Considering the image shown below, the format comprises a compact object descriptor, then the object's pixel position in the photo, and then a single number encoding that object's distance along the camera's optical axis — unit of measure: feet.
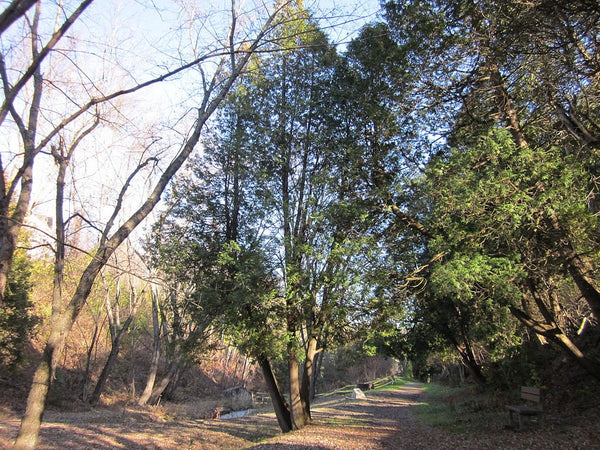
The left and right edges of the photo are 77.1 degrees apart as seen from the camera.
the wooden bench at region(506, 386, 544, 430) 26.23
